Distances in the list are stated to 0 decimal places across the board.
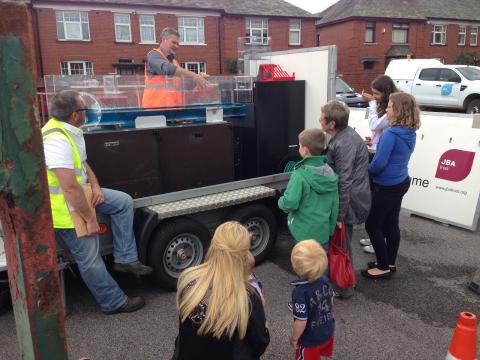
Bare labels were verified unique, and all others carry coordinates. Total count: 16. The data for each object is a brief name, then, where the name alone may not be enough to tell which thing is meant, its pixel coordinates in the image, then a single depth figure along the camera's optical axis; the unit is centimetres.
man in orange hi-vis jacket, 475
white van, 1702
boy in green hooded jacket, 351
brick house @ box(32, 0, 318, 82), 2716
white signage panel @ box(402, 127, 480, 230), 589
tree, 3572
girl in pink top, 479
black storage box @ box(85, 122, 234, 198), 399
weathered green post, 153
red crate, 550
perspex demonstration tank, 428
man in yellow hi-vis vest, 328
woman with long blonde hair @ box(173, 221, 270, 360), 194
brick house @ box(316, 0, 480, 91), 3575
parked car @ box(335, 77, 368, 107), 1603
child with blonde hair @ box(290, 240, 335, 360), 262
